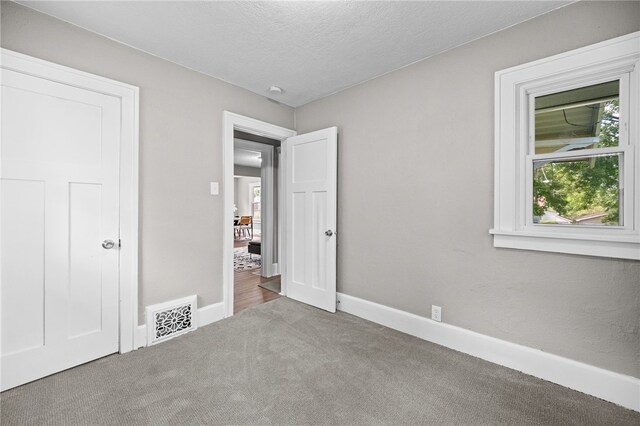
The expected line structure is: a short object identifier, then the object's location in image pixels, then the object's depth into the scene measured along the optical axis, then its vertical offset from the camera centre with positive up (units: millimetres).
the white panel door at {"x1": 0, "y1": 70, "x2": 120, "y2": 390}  1724 -102
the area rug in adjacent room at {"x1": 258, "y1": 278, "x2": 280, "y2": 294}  3885 -1090
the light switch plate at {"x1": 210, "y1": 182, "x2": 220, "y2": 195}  2689 +234
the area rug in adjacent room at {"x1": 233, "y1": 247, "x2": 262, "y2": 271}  5363 -1065
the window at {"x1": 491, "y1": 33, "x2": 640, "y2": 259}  1610 +401
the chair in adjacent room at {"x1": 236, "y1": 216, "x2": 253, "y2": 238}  9852 -485
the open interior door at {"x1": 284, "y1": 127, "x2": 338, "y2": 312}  2957 -54
